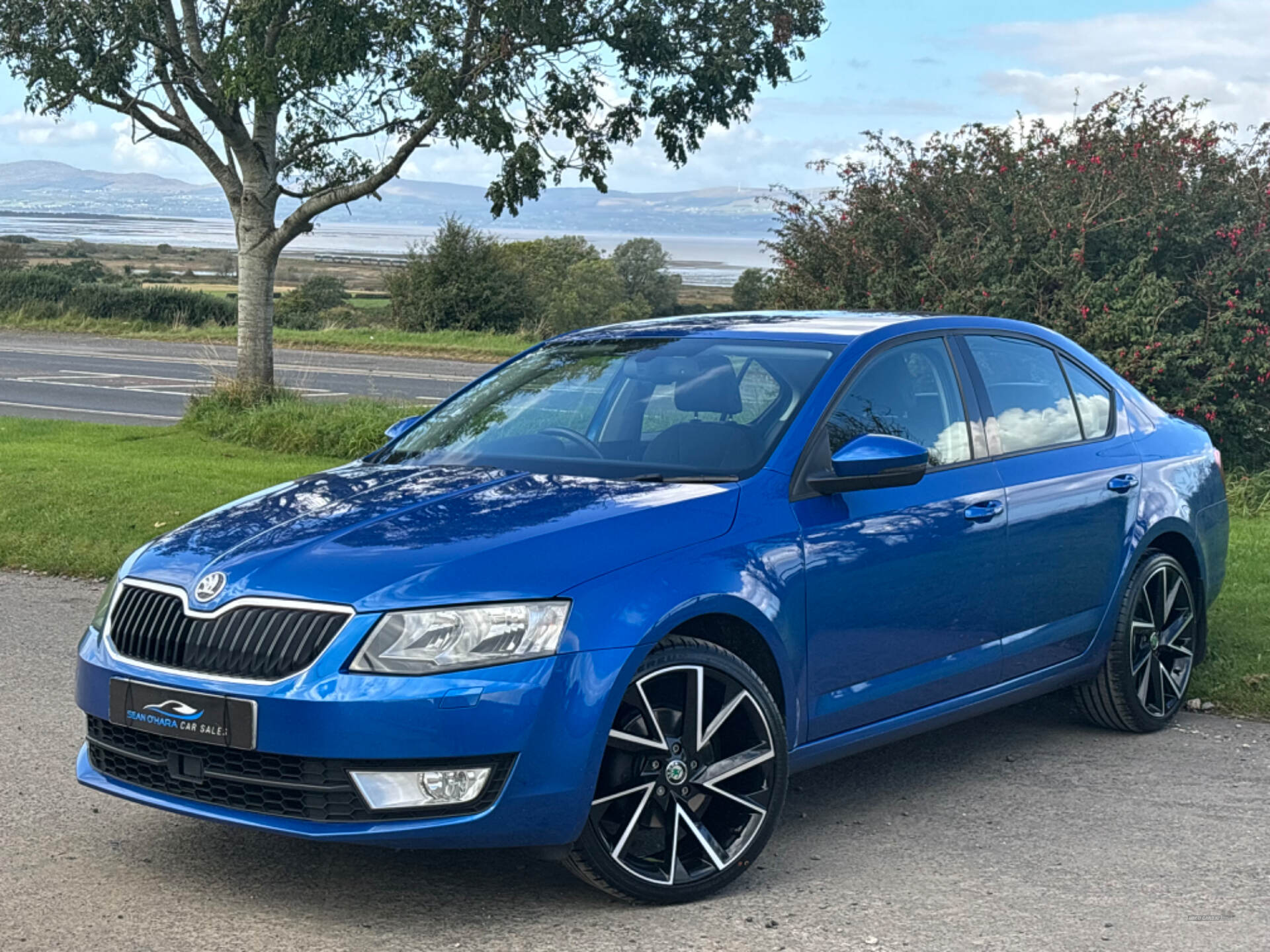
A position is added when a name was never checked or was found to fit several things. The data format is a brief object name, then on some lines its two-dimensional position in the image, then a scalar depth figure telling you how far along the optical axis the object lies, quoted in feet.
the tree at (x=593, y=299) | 200.95
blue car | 13.17
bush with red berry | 44.34
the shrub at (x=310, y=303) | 147.74
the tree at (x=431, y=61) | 47.14
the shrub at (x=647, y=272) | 315.17
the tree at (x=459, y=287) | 130.62
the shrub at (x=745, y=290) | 198.18
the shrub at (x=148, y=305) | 137.39
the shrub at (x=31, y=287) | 142.31
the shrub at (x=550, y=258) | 187.01
